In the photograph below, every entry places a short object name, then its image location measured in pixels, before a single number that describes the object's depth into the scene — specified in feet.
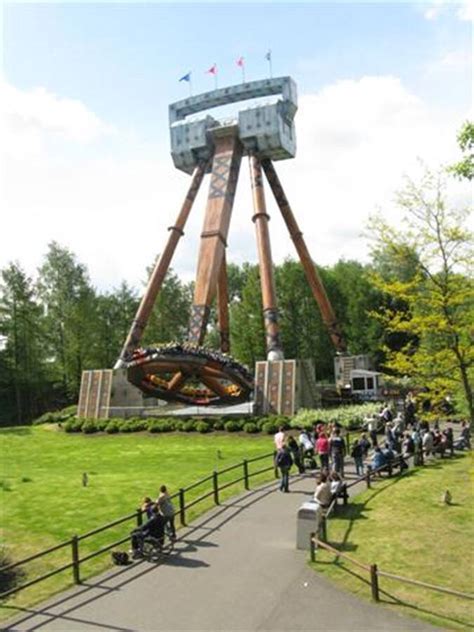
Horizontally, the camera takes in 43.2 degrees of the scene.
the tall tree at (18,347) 183.62
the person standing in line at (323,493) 53.62
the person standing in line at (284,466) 64.39
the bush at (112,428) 123.13
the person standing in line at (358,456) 70.90
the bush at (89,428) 126.00
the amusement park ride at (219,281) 128.06
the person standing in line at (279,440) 72.18
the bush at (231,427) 111.86
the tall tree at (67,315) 206.49
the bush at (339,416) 102.63
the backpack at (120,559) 45.78
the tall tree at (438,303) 49.67
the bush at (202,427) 113.39
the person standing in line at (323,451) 71.03
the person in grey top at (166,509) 49.32
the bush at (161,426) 117.60
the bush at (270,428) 107.96
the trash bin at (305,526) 47.21
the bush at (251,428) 109.60
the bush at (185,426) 115.55
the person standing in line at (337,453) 70.03
